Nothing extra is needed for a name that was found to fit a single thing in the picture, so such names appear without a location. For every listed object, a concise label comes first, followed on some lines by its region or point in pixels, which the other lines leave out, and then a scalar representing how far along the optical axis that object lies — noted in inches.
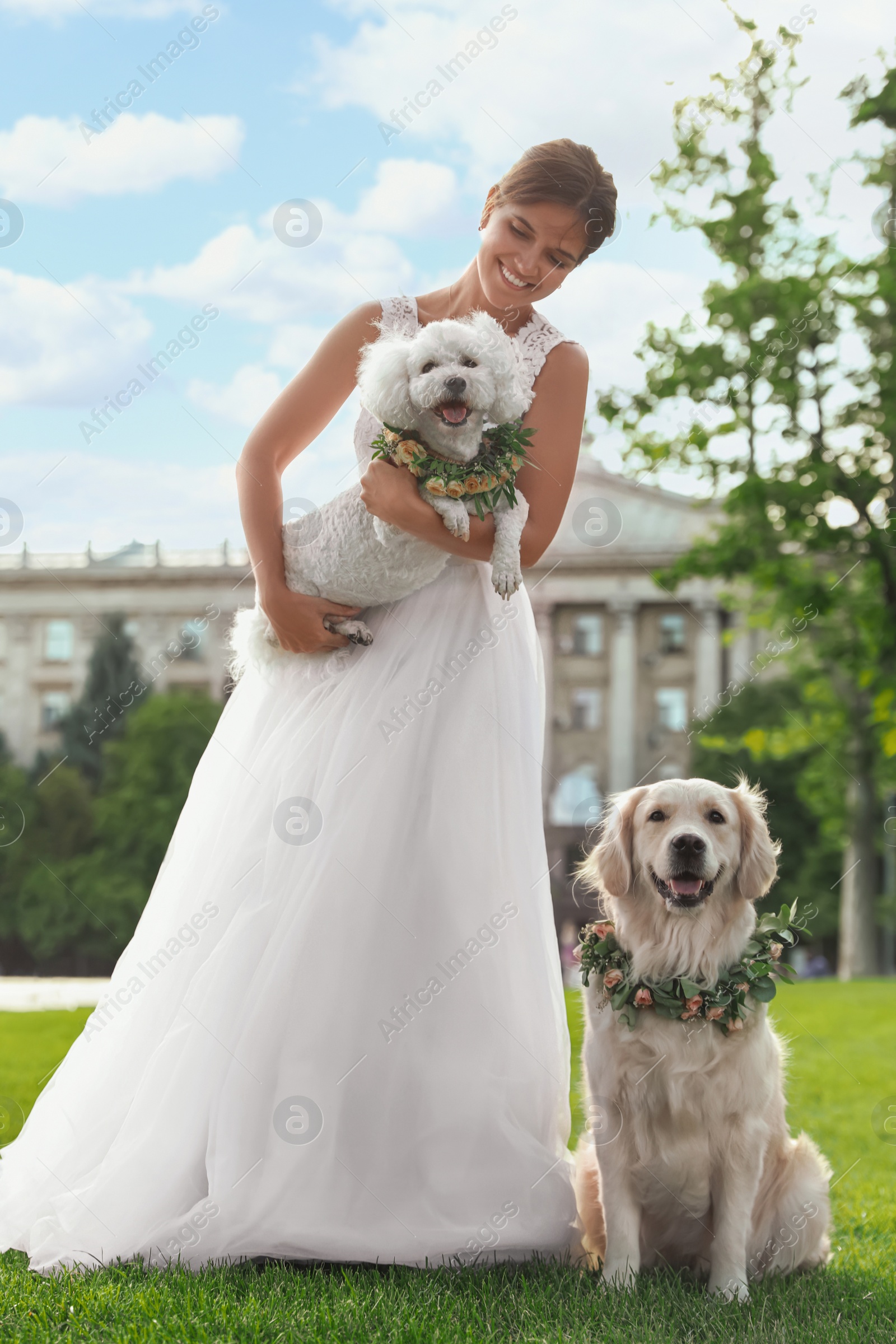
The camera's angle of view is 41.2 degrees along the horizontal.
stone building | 1969.7
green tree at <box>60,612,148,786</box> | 1699.1
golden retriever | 136.8
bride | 131.2
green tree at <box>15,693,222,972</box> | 1475.1
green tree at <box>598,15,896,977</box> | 581.9
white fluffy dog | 129.4
